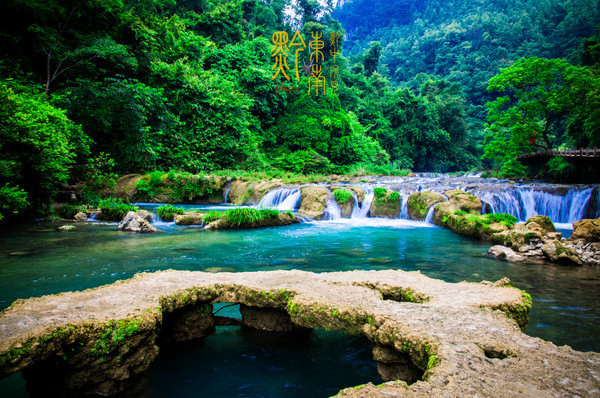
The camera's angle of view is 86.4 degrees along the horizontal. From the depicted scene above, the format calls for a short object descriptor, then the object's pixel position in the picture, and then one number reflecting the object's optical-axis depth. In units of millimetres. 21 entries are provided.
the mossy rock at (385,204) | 14203
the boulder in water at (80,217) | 11797
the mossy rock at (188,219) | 11445
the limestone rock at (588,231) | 7637
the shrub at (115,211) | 11836
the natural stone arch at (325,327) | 1914
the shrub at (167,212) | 12000
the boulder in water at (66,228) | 9898
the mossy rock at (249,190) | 16688
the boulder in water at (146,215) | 11462
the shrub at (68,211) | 12180
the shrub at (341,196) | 14251
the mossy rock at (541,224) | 8525
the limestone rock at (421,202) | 13117
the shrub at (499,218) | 10039
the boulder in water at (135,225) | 9961
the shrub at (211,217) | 11271
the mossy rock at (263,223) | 10926
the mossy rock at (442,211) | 11912
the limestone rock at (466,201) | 12266
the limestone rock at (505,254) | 7200
